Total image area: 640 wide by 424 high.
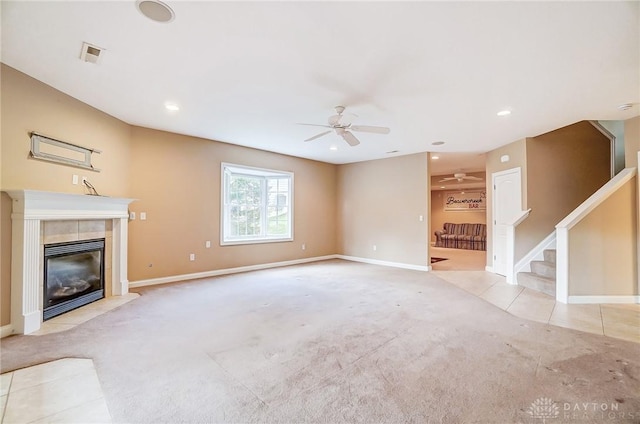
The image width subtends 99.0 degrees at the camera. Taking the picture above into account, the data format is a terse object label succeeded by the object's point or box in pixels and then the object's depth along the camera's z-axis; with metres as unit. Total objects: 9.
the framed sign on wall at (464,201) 10.86
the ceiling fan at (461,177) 8.32
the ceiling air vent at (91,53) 2.34
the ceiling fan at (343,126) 3.29
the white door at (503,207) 5.08
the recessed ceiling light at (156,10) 1.84
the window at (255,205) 5.61
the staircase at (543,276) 4.14
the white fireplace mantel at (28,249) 2.70
